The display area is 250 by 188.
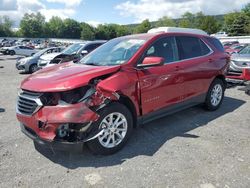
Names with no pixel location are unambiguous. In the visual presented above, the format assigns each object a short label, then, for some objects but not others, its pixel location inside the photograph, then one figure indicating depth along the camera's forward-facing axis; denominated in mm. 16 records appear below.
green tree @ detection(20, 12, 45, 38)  75309
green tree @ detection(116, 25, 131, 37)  78449
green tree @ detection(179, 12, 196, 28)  72416
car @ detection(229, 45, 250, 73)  6684
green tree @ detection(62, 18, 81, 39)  80801
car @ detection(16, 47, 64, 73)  10972
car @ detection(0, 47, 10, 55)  25525
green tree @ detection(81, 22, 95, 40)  71367
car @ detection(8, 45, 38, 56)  23402
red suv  2690
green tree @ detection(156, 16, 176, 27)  84734
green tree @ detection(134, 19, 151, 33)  77520
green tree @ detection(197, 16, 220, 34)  62070
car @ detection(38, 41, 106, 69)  8317
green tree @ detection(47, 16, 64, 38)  79844
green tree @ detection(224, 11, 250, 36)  48020
